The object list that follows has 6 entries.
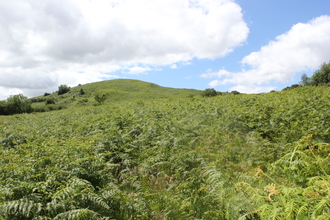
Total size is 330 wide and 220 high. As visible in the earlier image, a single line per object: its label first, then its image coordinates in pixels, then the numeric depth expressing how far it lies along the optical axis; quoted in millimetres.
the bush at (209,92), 36259
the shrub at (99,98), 57150
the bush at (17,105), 57750
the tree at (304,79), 49956
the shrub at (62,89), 99875
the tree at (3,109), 57031
